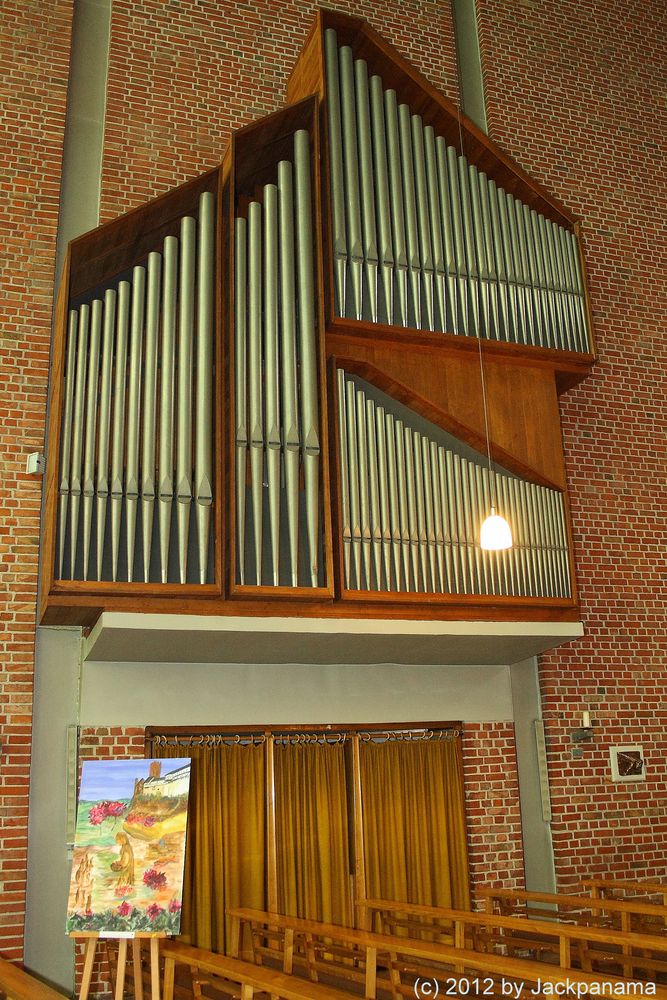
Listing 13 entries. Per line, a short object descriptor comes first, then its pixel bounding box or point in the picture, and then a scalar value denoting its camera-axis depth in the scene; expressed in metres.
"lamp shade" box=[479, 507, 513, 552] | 6.47
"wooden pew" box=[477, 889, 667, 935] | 5.80
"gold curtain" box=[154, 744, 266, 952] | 6.96
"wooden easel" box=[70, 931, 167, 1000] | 5.16
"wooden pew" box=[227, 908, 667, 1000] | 3.95
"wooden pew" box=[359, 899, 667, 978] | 4.78
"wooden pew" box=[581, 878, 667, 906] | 6.39
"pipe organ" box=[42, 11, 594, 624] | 6.28
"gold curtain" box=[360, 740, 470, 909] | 7.66
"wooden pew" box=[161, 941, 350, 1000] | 3.98
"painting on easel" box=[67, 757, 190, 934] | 5.27
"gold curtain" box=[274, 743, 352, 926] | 7.32
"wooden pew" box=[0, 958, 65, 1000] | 3.88
